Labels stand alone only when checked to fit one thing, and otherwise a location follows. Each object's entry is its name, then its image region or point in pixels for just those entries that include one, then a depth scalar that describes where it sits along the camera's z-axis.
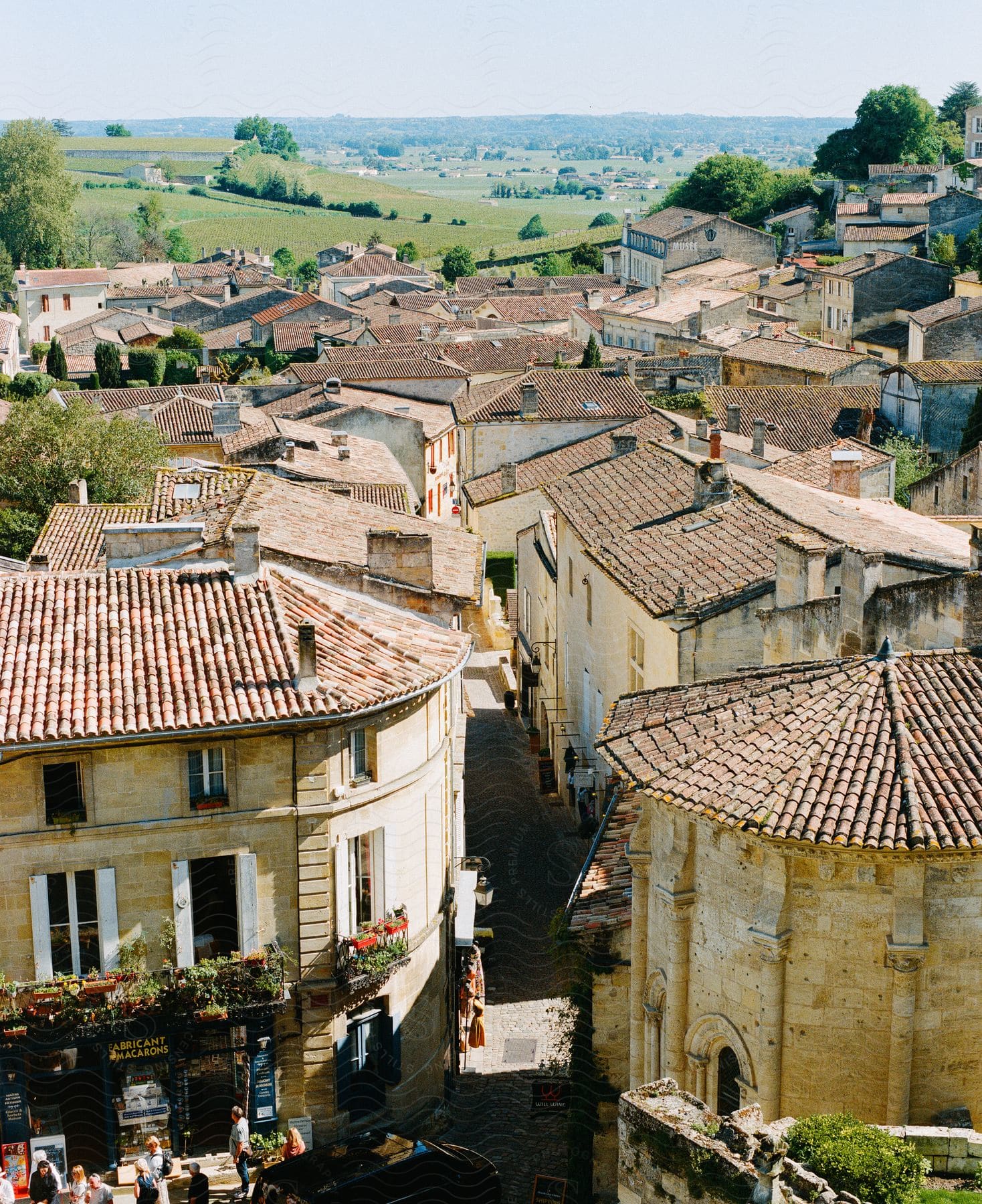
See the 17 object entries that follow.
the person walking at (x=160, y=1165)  23.38
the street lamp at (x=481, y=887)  30.66
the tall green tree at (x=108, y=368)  105.62
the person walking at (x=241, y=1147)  23.77
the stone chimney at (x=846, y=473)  42.22
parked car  22.94
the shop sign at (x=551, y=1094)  24.39
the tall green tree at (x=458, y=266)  173.00
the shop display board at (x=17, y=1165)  23.95
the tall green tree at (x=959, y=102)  161.12
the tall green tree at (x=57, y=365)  106.25
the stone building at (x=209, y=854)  23.39
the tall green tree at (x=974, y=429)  63.84
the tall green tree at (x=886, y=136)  146.38
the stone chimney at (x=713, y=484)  35.94
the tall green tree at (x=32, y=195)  155.12
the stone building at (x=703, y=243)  129.62
